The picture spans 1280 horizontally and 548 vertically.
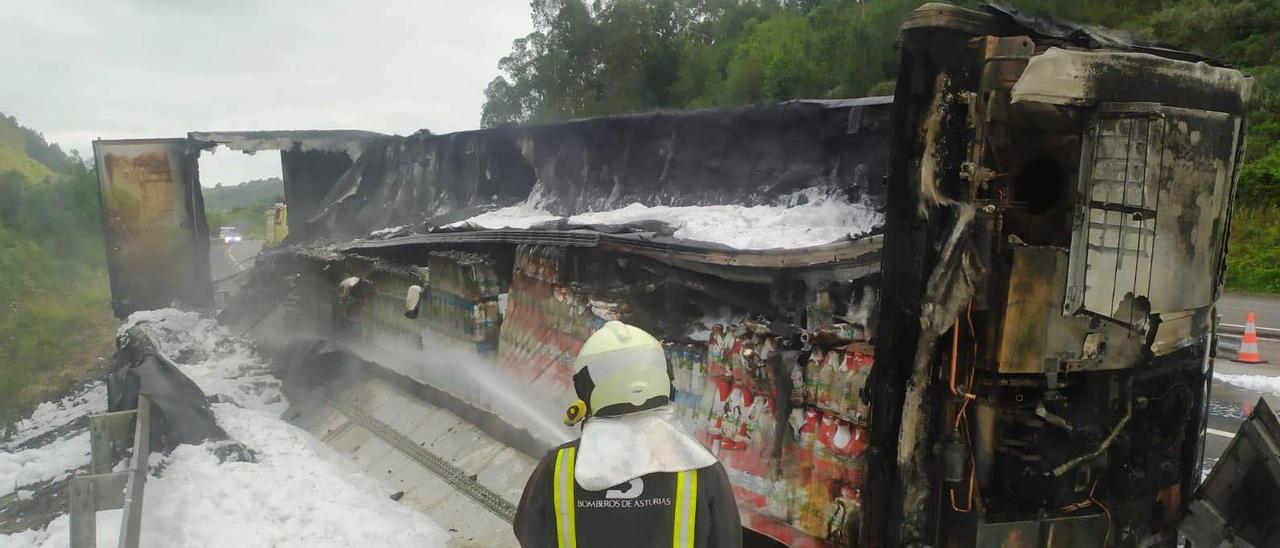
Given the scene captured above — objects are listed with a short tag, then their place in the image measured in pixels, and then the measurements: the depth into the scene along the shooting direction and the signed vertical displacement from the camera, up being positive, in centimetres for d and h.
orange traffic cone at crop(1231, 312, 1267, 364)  968 -227
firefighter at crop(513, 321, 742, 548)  212 -87
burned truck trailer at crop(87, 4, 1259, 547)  327 -66
